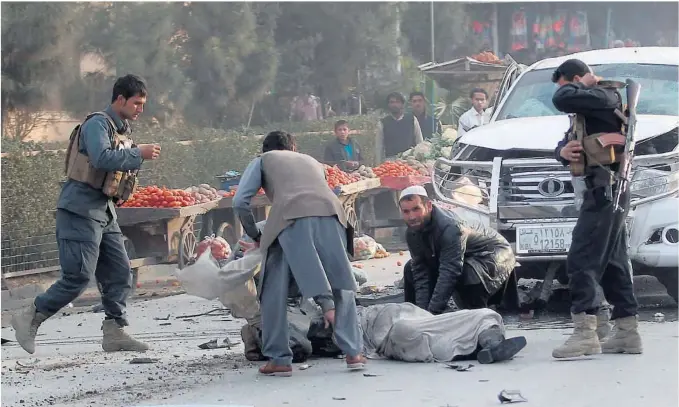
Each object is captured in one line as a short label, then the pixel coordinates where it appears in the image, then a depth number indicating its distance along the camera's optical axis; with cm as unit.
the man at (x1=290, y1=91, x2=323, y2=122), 2944
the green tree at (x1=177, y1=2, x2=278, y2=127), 2492
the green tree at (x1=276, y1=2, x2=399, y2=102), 2931
